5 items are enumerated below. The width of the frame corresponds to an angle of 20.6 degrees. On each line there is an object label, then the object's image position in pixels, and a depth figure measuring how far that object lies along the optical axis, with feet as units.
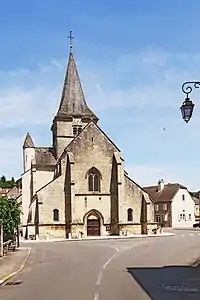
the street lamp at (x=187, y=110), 46.06
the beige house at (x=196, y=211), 368.40
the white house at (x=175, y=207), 325.83
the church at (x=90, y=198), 203.41
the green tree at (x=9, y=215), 114.01
